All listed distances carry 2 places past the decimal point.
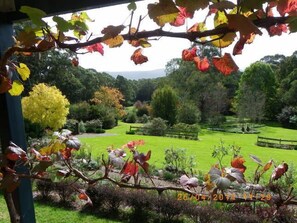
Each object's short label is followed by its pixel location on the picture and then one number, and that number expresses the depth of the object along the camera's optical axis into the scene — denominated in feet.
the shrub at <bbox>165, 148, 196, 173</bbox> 23.59
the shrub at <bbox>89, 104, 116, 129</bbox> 65.26
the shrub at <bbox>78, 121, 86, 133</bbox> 56.56
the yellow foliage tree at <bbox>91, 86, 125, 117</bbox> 69.97
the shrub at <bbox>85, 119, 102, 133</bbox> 58.95
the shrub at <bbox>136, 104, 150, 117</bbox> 81.46
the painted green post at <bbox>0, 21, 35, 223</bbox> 2.92
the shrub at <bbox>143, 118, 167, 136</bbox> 56.70
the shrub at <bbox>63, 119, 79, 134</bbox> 54.54
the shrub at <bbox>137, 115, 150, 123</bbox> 75.79
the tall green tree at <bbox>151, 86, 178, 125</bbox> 68.64
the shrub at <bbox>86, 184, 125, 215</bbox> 15.83
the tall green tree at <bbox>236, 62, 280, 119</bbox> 71.12
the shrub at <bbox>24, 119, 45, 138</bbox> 37.78
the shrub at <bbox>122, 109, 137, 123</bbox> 80.62
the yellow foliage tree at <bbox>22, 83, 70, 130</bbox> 33.63
